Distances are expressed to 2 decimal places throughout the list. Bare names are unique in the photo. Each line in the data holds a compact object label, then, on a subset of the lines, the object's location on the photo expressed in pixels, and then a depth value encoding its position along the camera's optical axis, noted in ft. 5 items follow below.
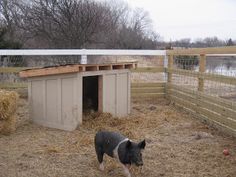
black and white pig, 10.20
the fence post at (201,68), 19.55
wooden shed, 16.86
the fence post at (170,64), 25.20
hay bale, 15.42
